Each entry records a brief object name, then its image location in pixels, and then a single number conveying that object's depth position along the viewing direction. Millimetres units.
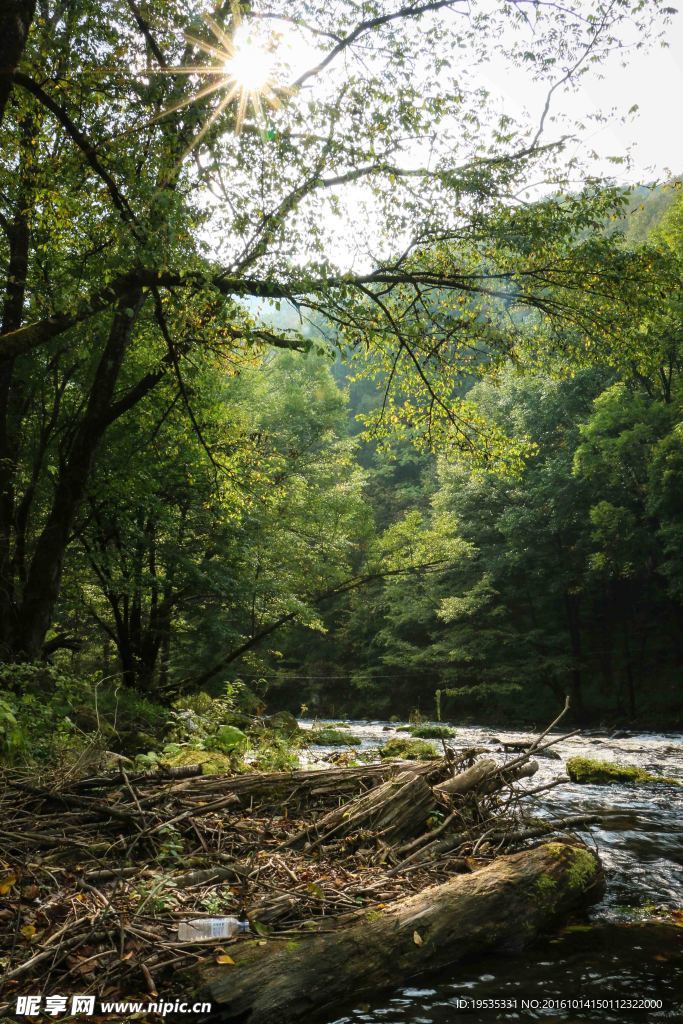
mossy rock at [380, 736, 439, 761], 14555
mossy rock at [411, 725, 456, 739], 23078
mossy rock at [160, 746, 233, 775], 6668
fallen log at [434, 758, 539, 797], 6090
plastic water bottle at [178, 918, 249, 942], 3859
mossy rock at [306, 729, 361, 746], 19844
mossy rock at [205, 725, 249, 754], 9141
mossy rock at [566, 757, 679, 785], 12617
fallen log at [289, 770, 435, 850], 5459
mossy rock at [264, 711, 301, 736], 15289
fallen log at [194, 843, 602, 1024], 3602
